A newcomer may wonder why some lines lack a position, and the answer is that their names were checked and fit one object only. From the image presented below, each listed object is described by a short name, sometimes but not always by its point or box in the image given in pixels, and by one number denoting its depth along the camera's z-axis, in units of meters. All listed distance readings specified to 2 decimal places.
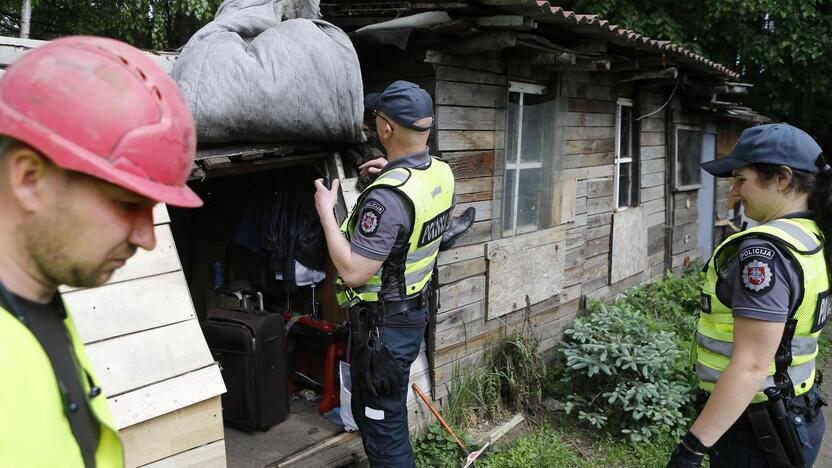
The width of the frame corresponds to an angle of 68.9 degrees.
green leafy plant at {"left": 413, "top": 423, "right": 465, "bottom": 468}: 4.25
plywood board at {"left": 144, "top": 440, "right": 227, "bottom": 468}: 2.68
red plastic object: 4.50
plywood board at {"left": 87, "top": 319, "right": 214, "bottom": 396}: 2.55
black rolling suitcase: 4.17
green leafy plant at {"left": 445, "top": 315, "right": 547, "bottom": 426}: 4.89
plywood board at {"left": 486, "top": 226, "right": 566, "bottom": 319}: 5.14
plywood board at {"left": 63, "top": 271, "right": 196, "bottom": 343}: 2.56
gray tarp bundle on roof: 3.25
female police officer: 2.10
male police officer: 2.78
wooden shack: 2.71
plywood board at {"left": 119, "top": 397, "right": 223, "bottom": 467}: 2.57
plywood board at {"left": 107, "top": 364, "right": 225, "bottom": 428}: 2.52
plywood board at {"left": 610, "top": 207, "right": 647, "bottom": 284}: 6.92
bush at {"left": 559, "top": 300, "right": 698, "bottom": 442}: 4.91
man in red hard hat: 0.86
